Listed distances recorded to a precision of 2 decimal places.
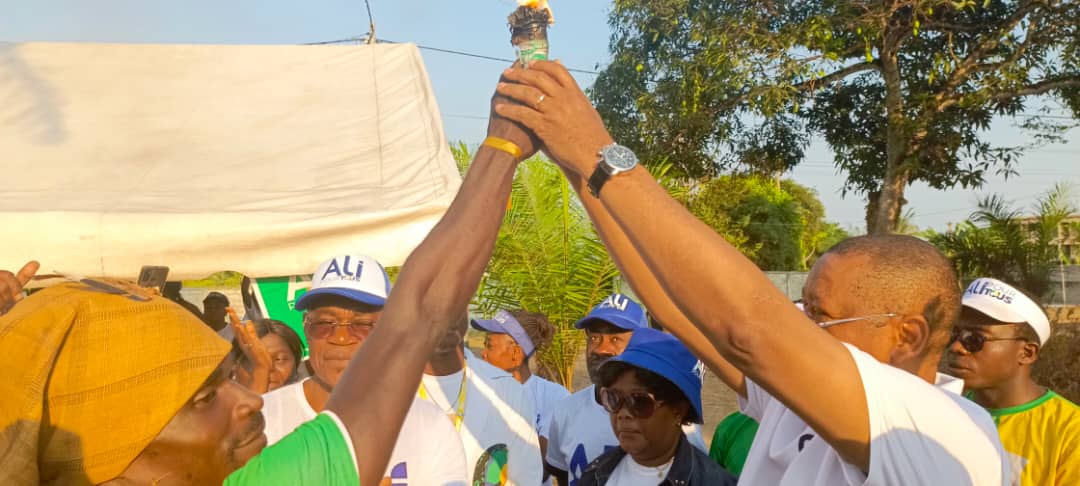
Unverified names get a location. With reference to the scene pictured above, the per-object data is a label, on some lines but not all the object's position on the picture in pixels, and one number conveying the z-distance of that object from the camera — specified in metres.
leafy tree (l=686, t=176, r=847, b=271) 19.84
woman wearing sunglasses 3.25
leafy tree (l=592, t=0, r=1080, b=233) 11.93
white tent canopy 4.06
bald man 1.61
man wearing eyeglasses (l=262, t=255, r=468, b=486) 2.88
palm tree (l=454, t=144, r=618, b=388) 10.55
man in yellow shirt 3.80
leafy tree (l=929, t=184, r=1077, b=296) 11.97
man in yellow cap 1.36
